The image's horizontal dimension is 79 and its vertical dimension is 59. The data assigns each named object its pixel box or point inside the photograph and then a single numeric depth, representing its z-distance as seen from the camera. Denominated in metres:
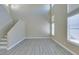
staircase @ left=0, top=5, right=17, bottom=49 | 2.21
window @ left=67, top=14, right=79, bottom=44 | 1.57
